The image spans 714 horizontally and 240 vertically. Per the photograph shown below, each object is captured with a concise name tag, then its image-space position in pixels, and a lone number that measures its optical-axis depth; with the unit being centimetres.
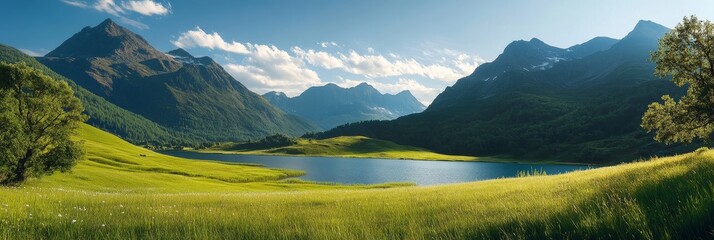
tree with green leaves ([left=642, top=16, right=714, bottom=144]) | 2472
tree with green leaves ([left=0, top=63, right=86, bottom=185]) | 3688
